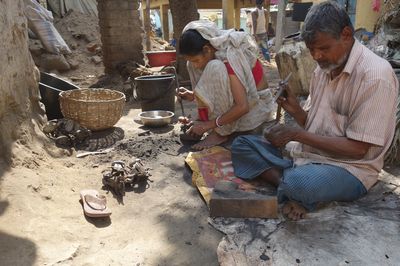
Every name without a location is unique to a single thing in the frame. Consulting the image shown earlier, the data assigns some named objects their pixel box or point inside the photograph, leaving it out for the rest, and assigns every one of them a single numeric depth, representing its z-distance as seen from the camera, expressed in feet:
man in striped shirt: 6.34
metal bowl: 14.01
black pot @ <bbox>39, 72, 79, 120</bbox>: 13.43
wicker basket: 12.39
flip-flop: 7.61
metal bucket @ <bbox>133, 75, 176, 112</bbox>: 15.74
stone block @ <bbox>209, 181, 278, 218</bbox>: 7.24
